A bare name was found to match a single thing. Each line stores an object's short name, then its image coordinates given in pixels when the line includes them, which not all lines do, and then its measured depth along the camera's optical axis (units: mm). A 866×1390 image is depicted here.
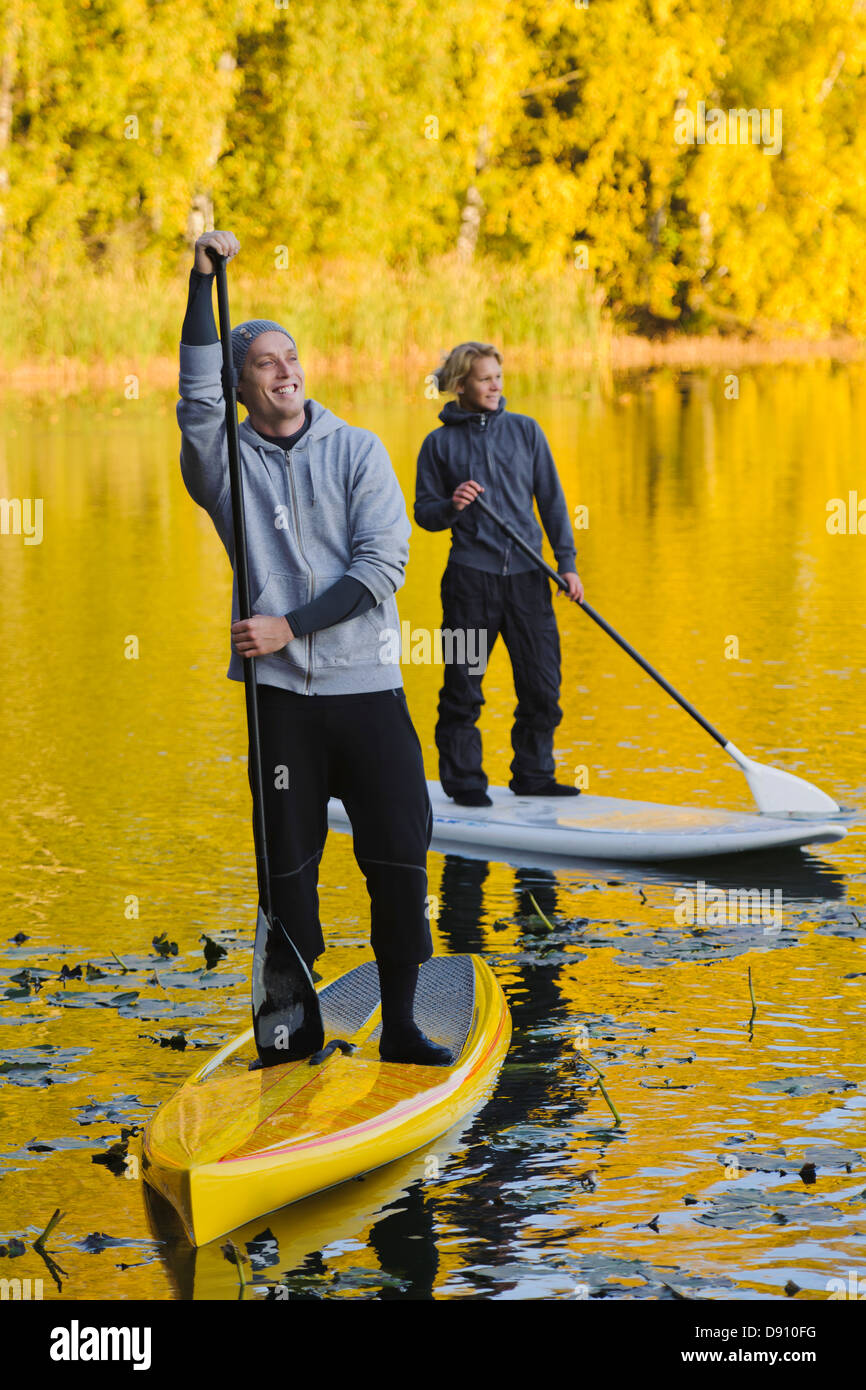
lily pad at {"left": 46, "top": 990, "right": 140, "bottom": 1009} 12914
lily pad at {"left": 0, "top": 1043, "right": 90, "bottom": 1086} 11625
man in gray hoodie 10234
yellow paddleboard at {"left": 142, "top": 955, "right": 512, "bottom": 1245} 9617
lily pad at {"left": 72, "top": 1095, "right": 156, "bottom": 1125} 10937
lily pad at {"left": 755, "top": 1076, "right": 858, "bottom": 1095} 11219
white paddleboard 16094
